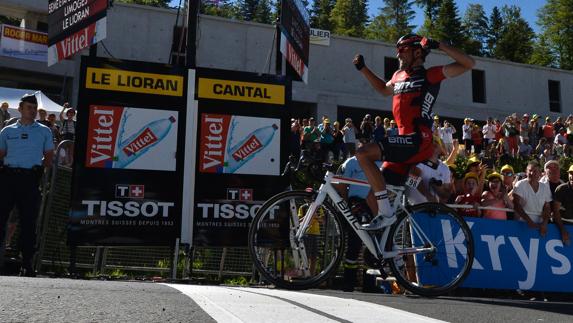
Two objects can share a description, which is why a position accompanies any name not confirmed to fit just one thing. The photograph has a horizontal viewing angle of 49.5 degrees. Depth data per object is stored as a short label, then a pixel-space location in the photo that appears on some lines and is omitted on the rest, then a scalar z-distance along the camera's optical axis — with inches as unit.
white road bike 213.5
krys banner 311.6
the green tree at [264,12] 3508.9
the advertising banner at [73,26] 293.1
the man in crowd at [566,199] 345.1
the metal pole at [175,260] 288.6
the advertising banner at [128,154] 283.9
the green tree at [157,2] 2664.9
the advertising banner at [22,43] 1099.3
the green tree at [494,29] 3014.3
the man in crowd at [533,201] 326.3
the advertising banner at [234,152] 298.0
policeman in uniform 278.5
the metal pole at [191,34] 307.3
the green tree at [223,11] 3012.3
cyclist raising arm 210.2
